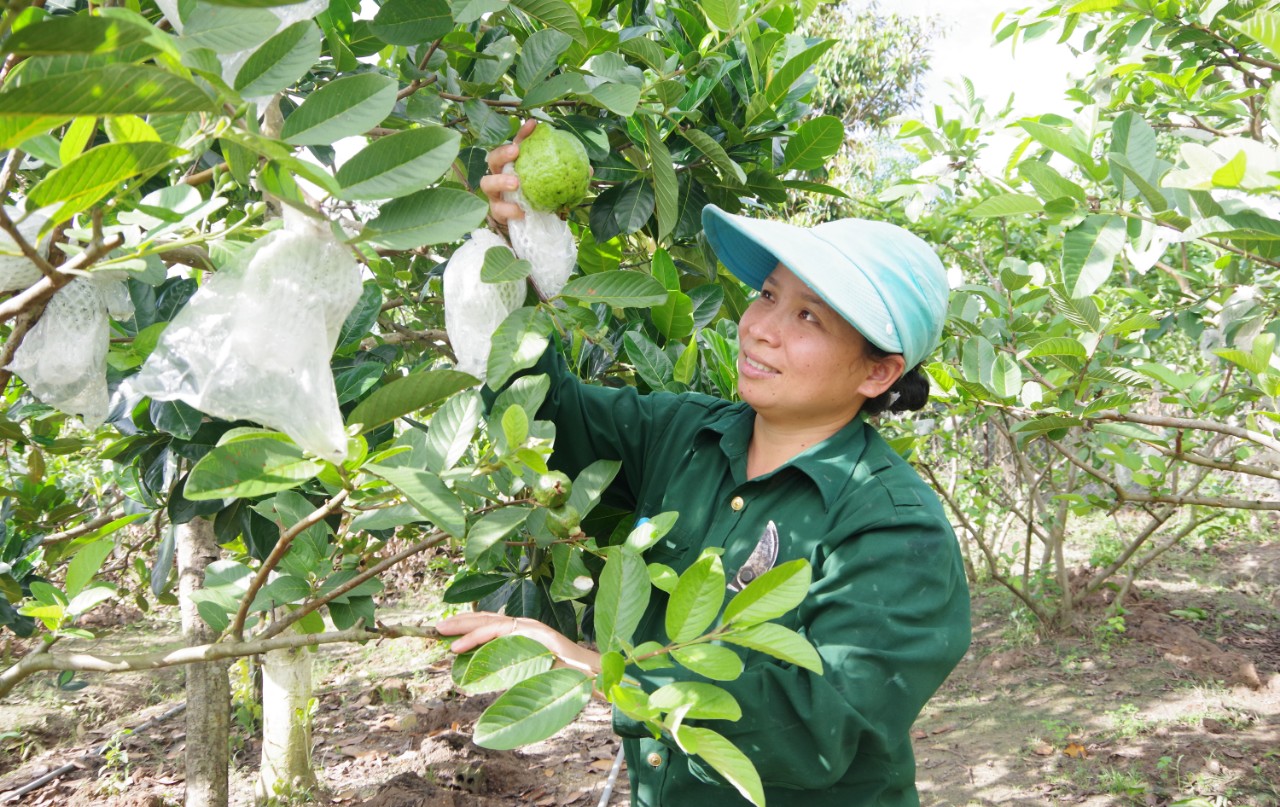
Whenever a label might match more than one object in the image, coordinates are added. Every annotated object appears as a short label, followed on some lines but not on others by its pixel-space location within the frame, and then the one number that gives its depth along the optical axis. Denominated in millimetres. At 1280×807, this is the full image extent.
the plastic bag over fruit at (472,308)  1163
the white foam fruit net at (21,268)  864
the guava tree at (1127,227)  1355
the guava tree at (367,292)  676
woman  1041
